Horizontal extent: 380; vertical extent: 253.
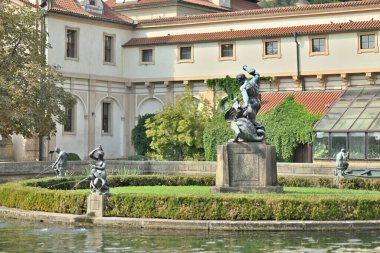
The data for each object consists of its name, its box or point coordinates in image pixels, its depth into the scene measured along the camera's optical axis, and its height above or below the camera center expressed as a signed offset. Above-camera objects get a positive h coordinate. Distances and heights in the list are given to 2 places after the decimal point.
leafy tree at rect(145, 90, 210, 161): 54.50 +1.89
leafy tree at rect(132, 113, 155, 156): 59.91 +1.73
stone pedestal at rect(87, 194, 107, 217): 24.89 -1.12
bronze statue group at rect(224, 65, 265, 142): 27.56 +1.54
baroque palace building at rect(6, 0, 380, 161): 53.41 +6.81
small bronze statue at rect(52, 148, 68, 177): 37.91 +0.01
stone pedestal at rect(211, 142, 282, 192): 27.44 -0.11
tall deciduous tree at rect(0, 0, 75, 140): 43.22 +4.14
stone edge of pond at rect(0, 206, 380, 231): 23.14 -1.59
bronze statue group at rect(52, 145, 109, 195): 25.17 -0.31
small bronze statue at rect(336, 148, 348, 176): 37.03 -0.04
